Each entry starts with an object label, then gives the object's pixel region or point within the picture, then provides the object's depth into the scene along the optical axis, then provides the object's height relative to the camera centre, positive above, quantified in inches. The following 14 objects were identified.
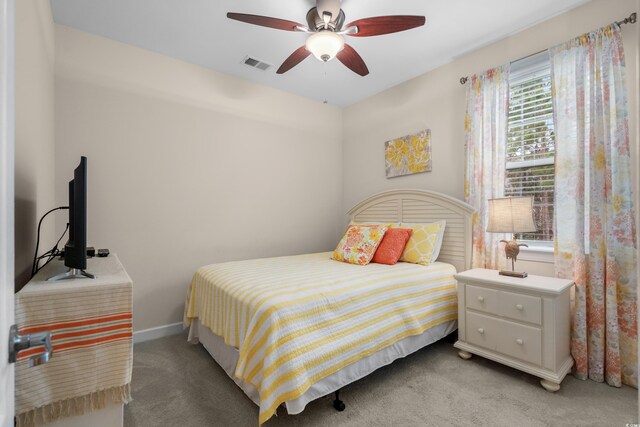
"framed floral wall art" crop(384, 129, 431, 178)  131.0 +26.4
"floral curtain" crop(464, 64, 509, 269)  104.3 +21.4
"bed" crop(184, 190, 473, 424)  62.3 -26.7
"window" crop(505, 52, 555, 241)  97.2 +23.9
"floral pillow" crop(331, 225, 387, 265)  110.5 -12.8
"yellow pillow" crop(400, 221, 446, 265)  109.4 -12.5
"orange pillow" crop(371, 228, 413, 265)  108.7 -13.0
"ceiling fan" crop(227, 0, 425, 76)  75.0 +48.5
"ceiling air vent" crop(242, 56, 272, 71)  119.9 +61.5
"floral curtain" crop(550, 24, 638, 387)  78.7 +0.7
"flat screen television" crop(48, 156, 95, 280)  49.5 -3.2
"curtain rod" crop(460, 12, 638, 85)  78.9 +50.7
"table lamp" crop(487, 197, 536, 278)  85.4 -2.3
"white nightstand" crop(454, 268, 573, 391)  77.4 -31.6
